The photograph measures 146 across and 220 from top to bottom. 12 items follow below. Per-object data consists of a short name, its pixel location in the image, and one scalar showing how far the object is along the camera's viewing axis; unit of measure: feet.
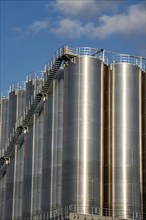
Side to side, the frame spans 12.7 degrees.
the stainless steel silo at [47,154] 306.55
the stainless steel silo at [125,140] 296.30
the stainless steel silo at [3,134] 347.97
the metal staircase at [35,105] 316.19
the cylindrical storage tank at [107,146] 298.15
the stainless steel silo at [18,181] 331.36
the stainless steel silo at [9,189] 338.13
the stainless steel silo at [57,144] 301.16
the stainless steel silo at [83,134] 288.92
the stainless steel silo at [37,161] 315.78
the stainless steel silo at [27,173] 322.71
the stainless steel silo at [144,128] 306.82
